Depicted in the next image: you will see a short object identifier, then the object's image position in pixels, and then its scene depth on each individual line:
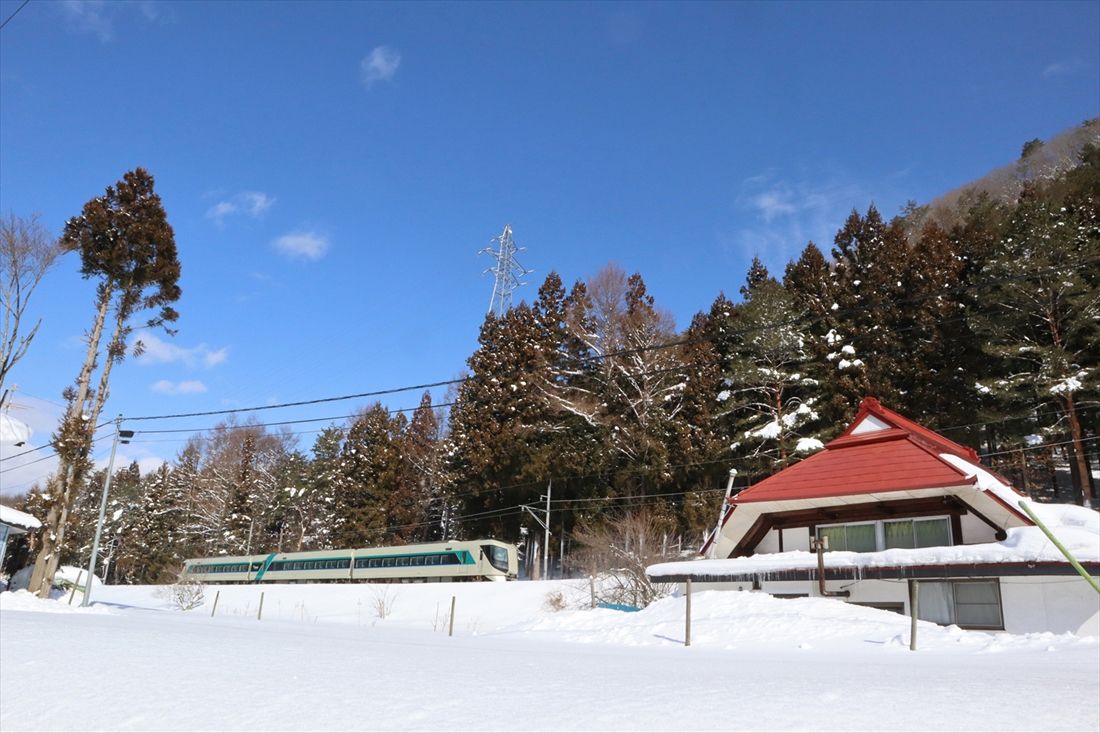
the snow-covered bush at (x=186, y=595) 33.06
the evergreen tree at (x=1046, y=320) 24.23
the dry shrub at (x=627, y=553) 22.33
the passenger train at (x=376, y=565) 34.59
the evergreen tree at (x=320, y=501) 55.84
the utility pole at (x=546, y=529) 33.16
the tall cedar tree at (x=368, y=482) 47.41
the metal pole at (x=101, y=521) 22.30
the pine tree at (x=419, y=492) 48.72
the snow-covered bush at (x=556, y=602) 24.70
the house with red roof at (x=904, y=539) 14.72
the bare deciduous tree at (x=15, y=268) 18.84
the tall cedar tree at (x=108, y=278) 21.00
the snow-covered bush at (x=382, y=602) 28.45
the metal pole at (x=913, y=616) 11.45
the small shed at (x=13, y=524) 27.12
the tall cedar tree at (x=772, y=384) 30.11
